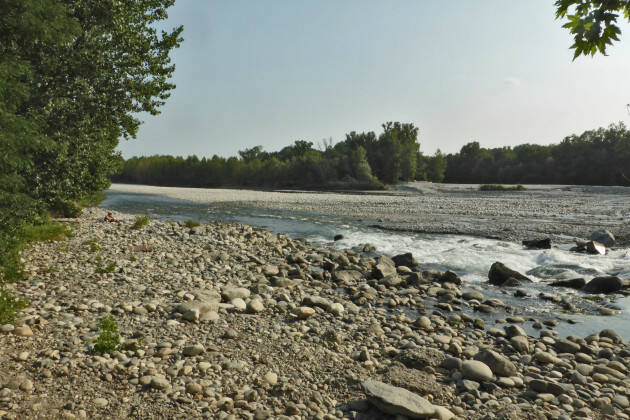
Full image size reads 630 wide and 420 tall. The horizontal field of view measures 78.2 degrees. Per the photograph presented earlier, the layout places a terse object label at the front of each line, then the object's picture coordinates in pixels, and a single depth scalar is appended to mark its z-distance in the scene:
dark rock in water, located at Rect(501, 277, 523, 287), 12.22
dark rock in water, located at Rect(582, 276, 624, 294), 11.48
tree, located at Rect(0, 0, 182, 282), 6.59
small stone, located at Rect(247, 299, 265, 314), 8.34
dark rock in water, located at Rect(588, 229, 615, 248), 18.93
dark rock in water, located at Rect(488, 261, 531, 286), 12.55
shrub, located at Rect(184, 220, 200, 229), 21.02
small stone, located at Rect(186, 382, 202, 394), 5.11
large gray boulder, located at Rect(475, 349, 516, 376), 6.33
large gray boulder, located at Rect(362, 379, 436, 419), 4.86
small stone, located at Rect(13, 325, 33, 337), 6.05
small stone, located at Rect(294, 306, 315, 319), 8.26
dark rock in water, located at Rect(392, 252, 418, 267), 14.62
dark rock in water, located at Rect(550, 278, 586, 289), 12.01
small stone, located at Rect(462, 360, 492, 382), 6.10
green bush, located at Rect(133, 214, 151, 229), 18.91
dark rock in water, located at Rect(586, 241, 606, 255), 16.88
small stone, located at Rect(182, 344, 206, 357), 6.05
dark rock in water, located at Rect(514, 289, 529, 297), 11.18
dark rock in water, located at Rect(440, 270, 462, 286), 12.43
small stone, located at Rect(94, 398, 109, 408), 4.63
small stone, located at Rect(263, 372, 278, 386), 5.53
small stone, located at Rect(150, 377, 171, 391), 5.09
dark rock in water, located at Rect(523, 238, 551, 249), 18.16
